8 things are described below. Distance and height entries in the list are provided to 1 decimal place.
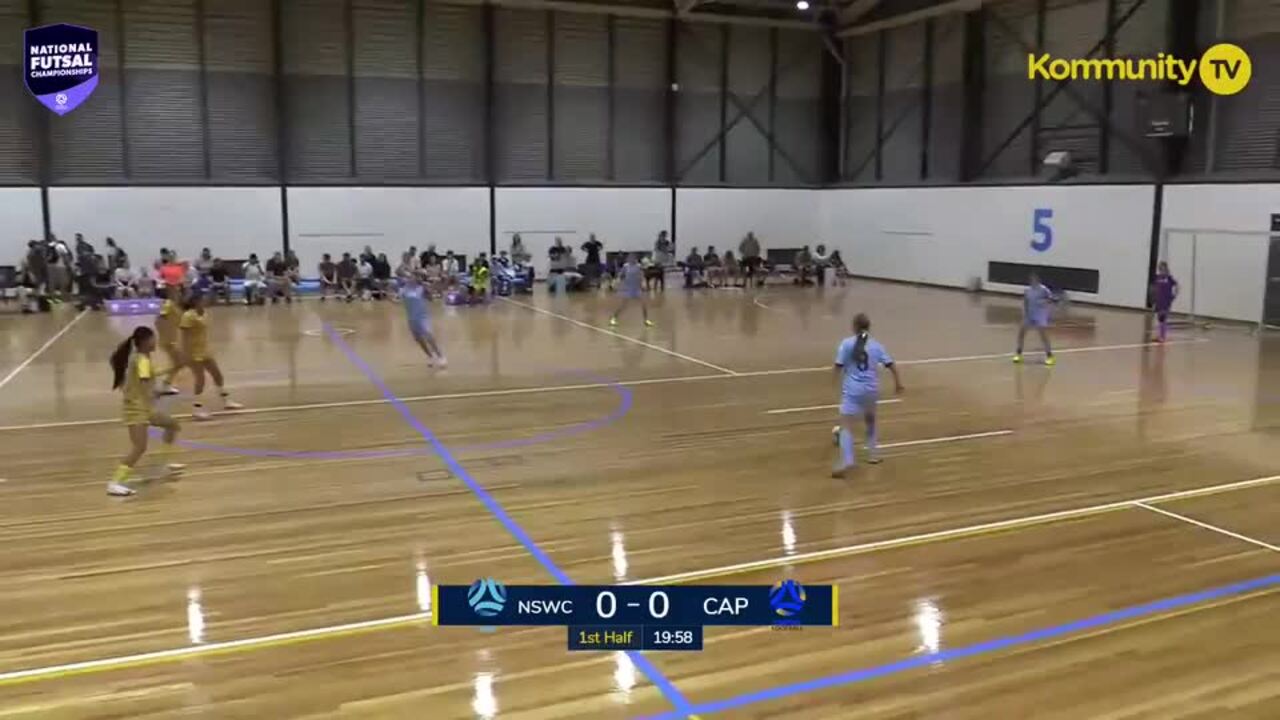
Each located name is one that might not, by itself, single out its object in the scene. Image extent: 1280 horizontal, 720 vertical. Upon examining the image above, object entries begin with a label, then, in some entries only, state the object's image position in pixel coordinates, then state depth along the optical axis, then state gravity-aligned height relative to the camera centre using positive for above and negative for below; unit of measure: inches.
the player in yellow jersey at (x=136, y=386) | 315.3 -47.0
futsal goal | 790.5 -28.1
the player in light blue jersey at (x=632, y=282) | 759.1 -32.4
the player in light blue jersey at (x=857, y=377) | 343.3 -47.5
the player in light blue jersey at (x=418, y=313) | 539.2 -40.2
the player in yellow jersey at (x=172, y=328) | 451.2 -40.4
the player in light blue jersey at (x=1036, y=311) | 589.9 -41.5
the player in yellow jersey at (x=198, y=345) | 439.8 -47.6
